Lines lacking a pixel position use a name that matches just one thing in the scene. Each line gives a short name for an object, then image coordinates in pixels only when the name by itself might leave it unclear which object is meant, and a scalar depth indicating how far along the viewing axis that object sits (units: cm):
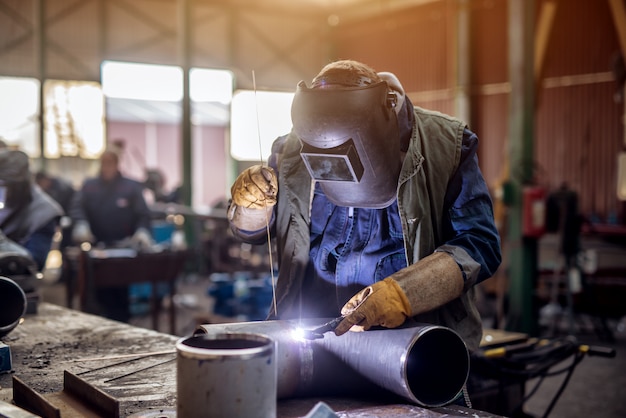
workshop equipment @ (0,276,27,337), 203
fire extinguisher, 605
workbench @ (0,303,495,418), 147
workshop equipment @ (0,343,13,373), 179
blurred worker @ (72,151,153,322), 639
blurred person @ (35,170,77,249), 870
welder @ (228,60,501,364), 155
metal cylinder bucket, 111
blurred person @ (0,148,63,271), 304
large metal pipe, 146
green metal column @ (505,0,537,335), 618
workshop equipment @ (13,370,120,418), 136
